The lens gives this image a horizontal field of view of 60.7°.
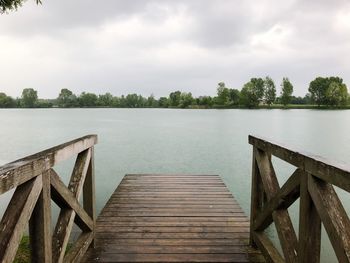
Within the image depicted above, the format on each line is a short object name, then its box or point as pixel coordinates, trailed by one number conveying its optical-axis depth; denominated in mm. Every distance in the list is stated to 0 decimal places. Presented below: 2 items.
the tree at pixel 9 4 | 6481
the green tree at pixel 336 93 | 91500
